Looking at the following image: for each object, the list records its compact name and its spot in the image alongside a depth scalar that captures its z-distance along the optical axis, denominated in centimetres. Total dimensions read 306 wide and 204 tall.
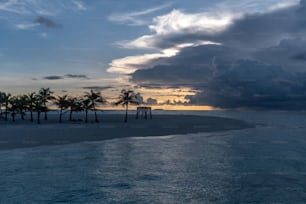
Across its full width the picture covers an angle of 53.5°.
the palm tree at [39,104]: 7983
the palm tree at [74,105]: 8669
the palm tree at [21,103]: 8401
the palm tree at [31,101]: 8038
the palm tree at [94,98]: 8425
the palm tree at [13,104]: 8631
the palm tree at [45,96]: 8238
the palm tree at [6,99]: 8838
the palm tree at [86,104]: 8475
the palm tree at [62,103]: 8569
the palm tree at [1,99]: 8819
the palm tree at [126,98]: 8631
